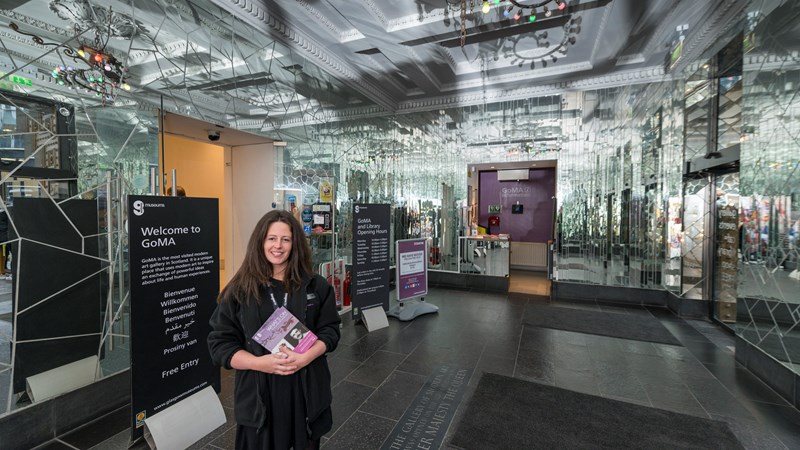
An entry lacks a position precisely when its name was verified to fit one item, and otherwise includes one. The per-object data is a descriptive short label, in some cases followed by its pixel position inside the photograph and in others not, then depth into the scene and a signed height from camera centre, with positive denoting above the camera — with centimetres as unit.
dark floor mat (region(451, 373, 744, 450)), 215 -142
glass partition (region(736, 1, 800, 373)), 255 +23
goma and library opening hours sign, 415 -50
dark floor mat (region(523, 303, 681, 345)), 408 -141
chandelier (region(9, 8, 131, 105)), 227 +104
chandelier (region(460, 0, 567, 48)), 348 +217
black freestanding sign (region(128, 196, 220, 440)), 198 -49
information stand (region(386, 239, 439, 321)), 463 -87
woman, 128 -49
